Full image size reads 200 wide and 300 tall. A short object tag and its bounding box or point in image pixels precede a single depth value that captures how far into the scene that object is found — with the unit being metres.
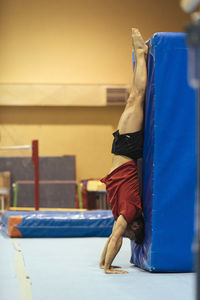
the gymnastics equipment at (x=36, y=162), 10.84
